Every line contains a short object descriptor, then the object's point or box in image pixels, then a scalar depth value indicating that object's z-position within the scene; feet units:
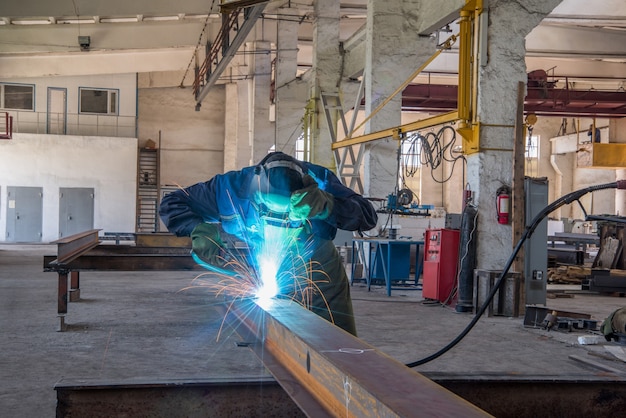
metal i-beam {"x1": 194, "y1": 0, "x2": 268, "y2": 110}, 33.53
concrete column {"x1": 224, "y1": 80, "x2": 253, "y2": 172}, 67.10
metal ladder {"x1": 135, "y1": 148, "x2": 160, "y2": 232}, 77.71
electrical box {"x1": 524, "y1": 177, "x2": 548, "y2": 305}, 26.00
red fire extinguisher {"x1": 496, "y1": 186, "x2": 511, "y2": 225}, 25.86
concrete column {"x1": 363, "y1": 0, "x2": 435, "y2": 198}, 35.24
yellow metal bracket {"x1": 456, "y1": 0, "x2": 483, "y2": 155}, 26.23
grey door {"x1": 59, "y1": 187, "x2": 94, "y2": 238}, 68.33
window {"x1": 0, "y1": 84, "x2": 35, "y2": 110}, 68.18
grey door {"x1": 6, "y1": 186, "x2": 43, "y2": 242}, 67.10
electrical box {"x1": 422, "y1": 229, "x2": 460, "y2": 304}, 28.02
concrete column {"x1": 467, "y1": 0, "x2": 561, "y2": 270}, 26.07
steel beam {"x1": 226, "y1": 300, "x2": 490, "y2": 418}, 5.78
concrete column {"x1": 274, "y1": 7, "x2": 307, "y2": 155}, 52.60
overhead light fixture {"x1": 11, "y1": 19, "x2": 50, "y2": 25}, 56.31
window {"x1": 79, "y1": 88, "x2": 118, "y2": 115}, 70.28
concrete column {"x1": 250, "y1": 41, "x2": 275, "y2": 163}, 56.03
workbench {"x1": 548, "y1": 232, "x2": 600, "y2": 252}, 50.12
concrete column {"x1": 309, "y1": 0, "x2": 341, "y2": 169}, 45.70
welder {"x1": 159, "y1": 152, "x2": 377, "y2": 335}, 11.97
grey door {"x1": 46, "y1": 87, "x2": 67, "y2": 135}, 69.51
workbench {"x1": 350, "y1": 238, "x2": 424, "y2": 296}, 31.07
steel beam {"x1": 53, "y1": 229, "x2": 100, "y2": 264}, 21.56
